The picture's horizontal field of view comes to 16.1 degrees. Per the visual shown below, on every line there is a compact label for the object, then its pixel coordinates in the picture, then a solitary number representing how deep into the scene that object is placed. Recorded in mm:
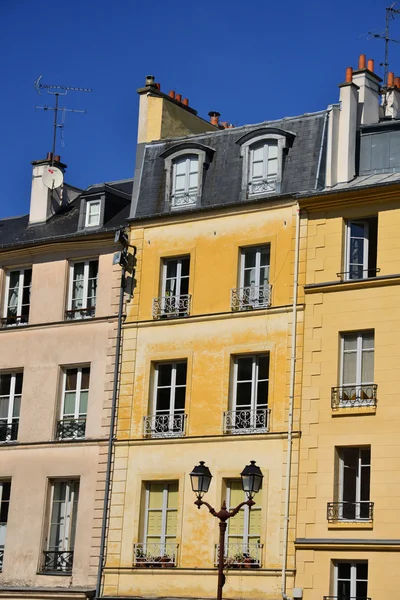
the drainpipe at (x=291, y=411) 29469
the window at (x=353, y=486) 29047
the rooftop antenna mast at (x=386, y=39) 36656
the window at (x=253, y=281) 31859
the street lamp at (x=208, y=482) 25953
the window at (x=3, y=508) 34272
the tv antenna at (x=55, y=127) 39156
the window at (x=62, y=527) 33000
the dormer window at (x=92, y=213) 36031
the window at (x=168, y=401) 32125
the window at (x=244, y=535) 30062
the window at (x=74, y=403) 33938
